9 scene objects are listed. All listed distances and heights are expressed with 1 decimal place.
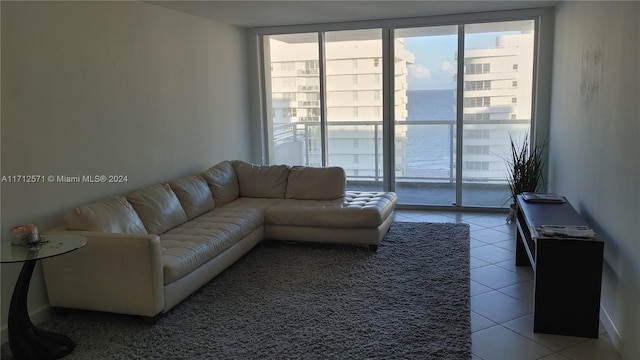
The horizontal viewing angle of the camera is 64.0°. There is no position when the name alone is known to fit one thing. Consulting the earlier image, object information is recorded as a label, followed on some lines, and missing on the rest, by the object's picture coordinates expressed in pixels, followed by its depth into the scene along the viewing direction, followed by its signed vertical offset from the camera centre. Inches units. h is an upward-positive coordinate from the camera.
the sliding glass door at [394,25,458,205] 234.2 -6.7
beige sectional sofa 125.5 -37.6
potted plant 208.8 -29.0
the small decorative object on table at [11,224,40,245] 113.7 -27.4
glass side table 111.0 -45.2
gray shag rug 113.5 -53.1
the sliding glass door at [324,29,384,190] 244.8 -0.4
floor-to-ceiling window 229.3 -1.0
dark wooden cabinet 113.9 -41.9
